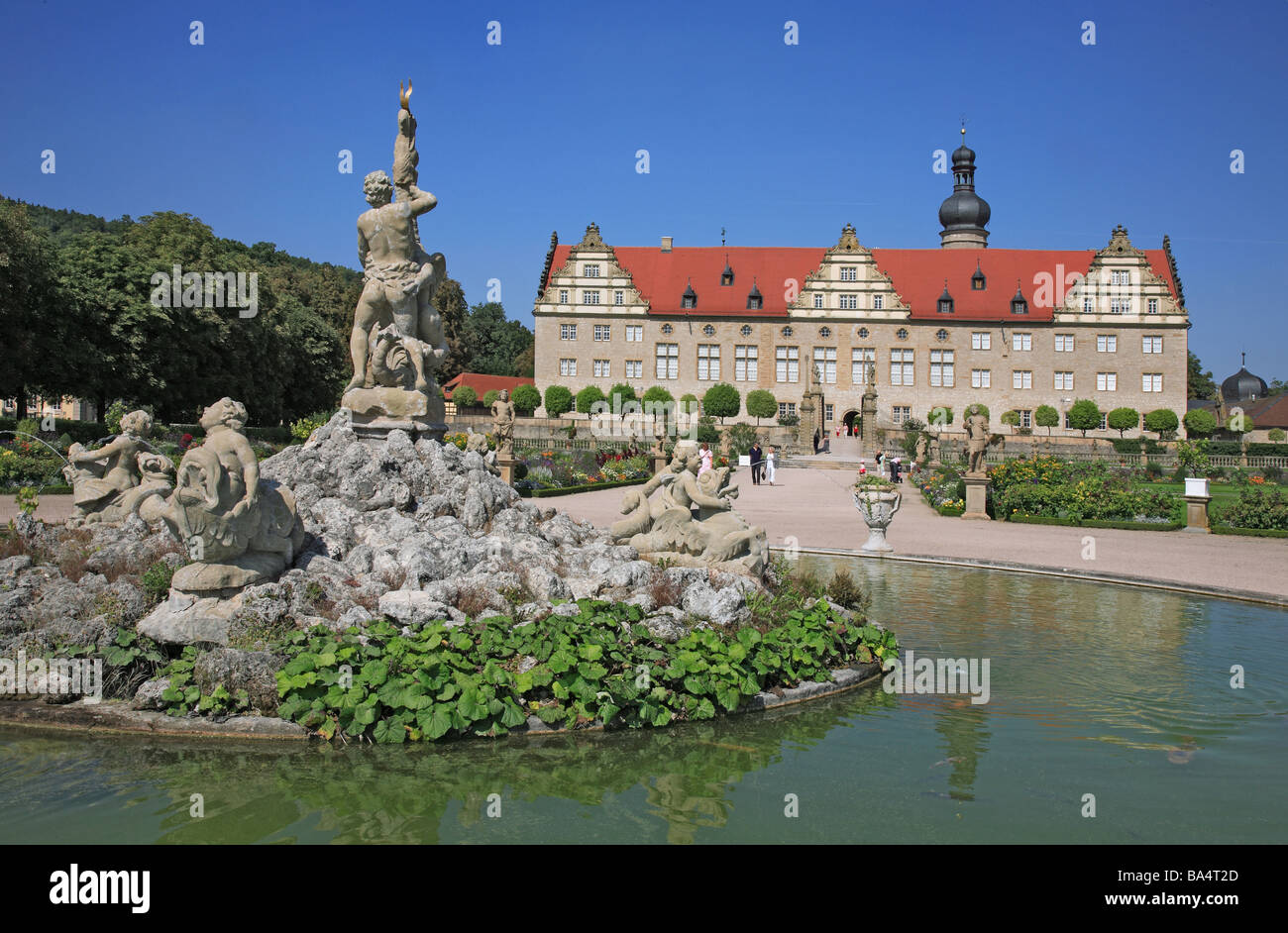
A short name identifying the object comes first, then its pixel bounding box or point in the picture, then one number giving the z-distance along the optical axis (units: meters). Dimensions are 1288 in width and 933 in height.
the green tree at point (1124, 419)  57.28
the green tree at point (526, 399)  58.84
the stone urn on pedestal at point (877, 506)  15.47
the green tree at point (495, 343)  80.81
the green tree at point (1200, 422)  55.84
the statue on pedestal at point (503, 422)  26.23
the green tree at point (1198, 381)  93.19
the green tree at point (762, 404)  58.38
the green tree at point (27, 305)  30.98
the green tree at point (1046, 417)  57.91
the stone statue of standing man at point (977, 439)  22.48
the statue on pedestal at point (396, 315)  10.89
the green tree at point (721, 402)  57.69
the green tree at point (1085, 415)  57.38
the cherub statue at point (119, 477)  9.73
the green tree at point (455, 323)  67.62
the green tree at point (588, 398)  59.25
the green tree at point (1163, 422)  56.31
